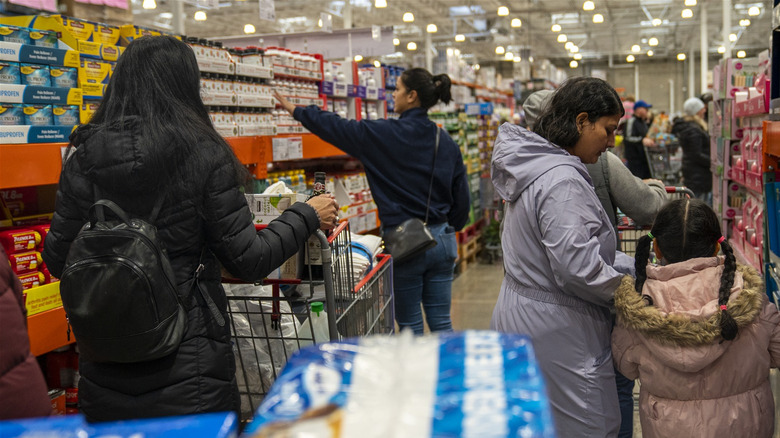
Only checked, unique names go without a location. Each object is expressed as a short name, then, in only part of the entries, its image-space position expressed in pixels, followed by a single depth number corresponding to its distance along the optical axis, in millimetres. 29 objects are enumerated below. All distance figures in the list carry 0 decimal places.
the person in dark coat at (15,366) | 1356
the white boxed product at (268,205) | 2600
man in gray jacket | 2732
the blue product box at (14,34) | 2641
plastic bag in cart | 2570
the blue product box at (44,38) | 2736
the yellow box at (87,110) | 2926
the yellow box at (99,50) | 2979
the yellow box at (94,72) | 2939
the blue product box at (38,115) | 2672
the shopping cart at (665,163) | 11594
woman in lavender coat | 2195
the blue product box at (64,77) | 2791
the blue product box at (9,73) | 2592
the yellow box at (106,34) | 3186
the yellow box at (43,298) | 2633
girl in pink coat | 2016
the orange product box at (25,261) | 2625
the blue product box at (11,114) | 2584
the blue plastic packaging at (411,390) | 785
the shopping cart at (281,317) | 2461
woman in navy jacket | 3674
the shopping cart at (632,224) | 3291
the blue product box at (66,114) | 2783
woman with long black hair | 1859
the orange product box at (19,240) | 2625
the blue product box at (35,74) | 2672
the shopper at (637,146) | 10320
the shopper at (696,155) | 8969
